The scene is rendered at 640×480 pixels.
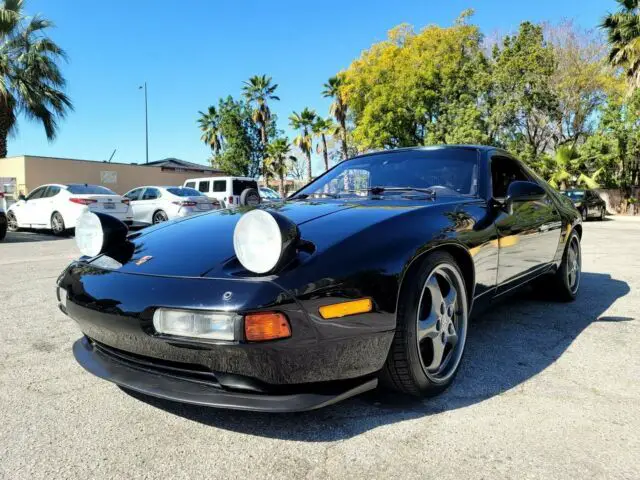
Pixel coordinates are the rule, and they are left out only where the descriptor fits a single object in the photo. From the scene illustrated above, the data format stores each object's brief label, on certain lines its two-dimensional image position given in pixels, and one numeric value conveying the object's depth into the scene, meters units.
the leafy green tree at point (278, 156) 38.56
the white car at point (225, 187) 15.45
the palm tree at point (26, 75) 15.85
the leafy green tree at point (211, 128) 42.58
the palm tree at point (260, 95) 37.75
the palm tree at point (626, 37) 18.92
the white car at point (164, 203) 12.86
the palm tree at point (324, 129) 36.00
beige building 19.33
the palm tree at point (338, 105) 33.39
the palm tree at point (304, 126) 38.03
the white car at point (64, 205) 11.44
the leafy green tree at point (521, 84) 23.81
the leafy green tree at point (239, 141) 40.61
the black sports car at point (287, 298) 1.71
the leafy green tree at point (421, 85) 25.80
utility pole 36.66
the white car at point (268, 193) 22.72
